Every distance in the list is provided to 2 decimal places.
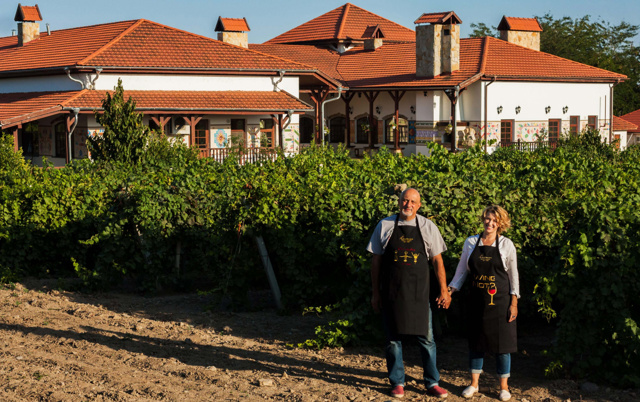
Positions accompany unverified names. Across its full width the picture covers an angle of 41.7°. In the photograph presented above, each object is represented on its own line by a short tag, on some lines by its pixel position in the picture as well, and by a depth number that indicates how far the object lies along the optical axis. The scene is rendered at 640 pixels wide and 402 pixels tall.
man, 6.20
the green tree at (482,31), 74.38
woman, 6.12
